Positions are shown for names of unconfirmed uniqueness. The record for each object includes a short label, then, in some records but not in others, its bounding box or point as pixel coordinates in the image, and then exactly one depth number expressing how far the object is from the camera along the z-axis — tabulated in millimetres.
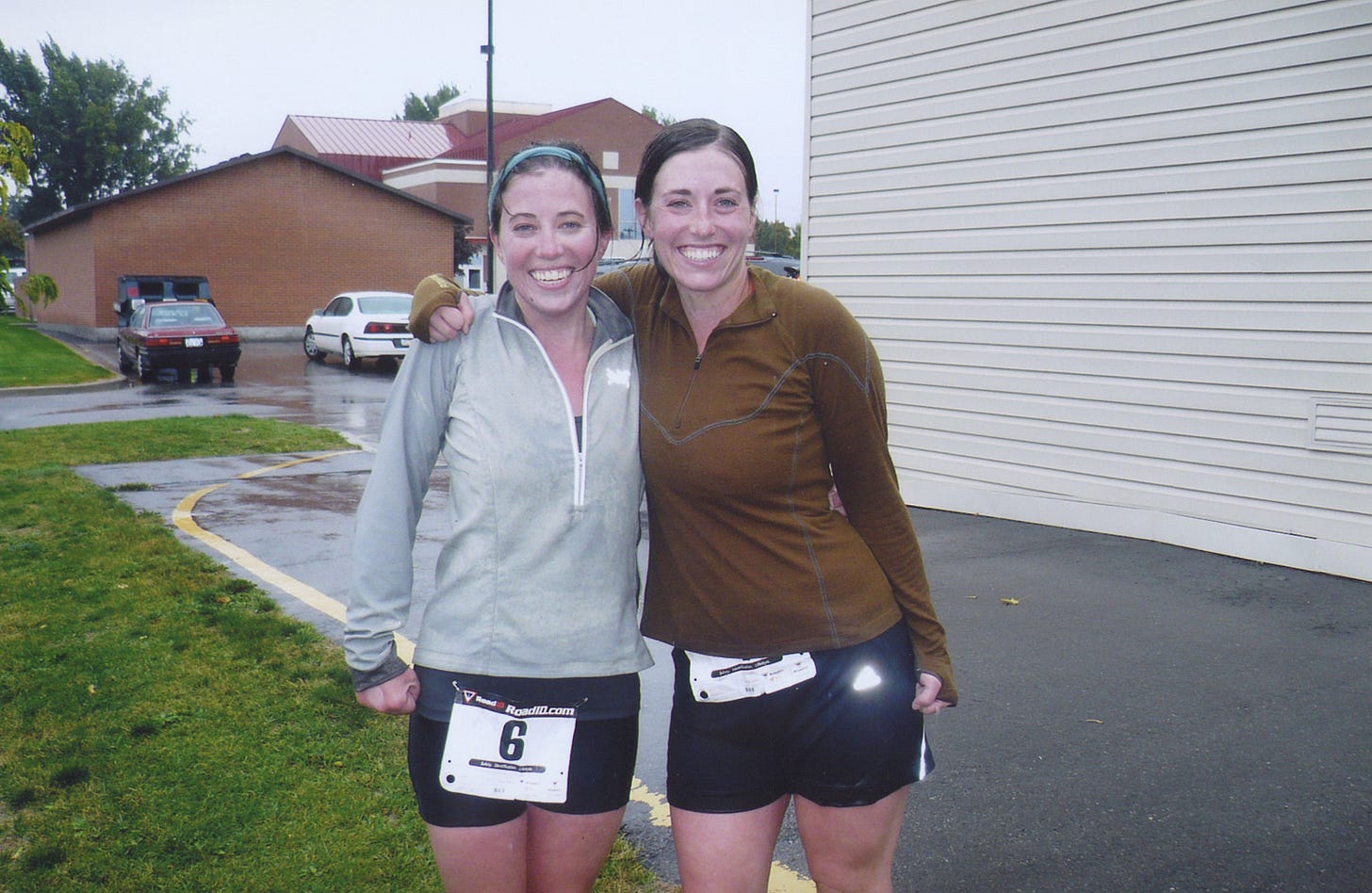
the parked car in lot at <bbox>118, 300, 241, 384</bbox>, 21891
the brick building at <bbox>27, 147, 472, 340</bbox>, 34594
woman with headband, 2307
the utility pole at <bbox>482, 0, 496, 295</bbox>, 26770
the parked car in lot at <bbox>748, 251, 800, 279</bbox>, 25286
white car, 24250
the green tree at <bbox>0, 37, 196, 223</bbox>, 67438
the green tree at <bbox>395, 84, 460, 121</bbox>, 106588
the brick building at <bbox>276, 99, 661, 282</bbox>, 51406
